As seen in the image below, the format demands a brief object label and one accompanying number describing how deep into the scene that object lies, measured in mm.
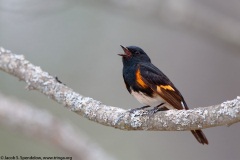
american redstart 7412
